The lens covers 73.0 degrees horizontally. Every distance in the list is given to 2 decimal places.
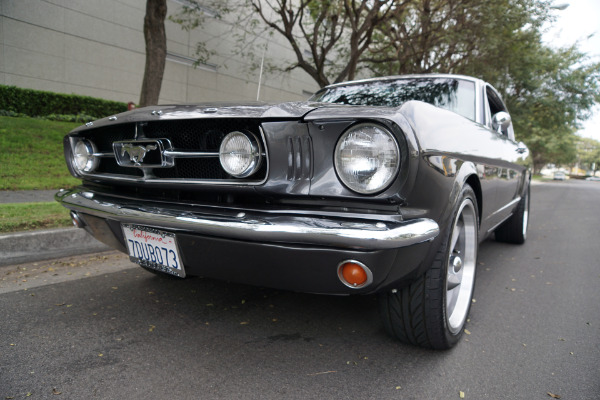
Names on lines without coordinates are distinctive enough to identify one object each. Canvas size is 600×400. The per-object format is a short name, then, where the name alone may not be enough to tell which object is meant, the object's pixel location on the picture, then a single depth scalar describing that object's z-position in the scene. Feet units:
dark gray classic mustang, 5.01
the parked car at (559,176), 177.58
